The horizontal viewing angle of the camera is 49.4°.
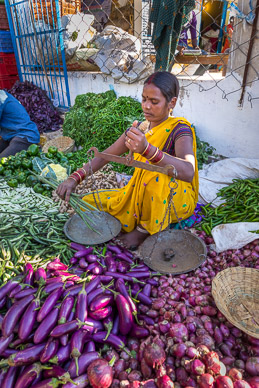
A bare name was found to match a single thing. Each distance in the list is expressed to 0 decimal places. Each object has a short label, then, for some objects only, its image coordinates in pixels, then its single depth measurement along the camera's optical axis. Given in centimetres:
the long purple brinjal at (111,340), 152
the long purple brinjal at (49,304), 151
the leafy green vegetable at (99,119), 422
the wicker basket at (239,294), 168
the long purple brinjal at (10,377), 131
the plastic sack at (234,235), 231
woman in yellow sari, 193
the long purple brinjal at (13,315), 147
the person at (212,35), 892
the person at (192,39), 565
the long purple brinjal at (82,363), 133
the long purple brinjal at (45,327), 143
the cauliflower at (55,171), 355
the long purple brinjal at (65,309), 149
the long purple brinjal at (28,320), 145
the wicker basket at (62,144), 483
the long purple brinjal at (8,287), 168
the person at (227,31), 693
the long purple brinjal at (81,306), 153
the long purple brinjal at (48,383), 125
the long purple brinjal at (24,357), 133
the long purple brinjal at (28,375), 129
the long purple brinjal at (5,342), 142
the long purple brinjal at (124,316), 160
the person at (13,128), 461
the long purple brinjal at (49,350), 135
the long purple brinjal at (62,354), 138
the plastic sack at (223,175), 306
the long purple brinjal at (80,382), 127
